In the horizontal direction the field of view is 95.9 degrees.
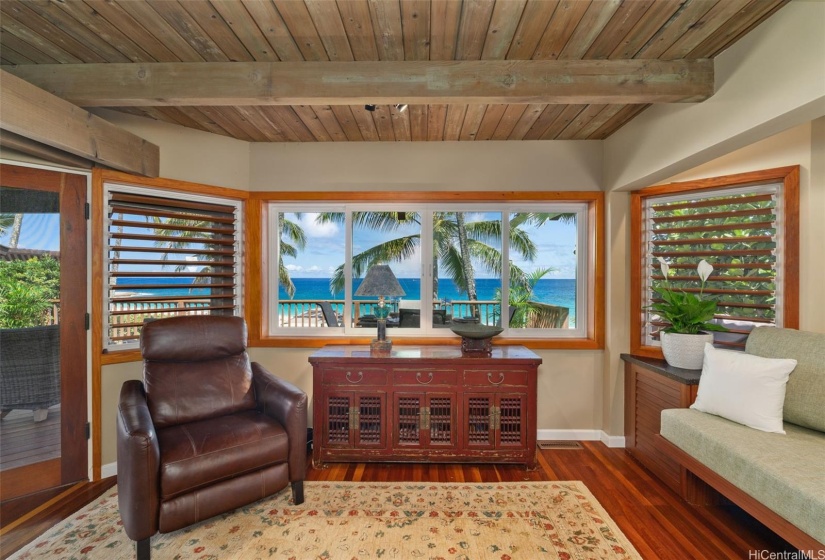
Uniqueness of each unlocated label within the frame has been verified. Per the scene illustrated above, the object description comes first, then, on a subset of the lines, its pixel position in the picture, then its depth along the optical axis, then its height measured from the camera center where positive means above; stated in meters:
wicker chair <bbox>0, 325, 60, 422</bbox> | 2.30 -0.58
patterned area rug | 1.90 -1.39
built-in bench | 1.51 -0.83
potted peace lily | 2.55 -0.32
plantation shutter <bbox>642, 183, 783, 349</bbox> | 2.55 +0.23
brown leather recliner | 1.80 -0.88
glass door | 2.31 -0.34
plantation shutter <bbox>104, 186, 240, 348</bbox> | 2.75 +0.16
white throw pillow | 1.99 -0.61
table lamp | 2.79 -0.06
